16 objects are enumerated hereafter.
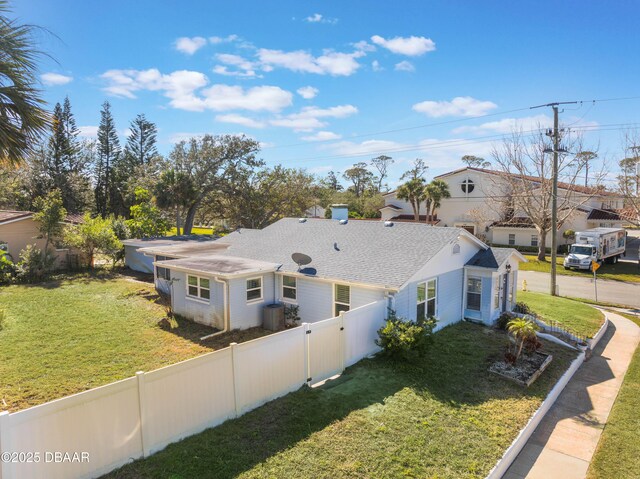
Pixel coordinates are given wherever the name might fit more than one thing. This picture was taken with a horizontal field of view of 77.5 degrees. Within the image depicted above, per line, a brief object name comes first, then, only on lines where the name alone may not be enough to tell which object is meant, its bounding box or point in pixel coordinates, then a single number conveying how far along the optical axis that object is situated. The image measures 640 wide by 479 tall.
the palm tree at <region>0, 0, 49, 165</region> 6.00
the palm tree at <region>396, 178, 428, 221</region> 43.41
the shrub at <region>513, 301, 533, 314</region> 17.03
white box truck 30.47
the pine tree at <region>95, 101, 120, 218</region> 51.84
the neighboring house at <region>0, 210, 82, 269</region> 24.23
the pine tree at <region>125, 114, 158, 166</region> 56.19
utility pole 21.50
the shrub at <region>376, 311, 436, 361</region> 10.30
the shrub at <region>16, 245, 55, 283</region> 21.95
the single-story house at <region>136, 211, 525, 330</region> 12.66
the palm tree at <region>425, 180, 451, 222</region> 42.25
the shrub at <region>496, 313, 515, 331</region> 14.70
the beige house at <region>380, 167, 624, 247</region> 40.41
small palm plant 11.21
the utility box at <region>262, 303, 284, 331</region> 14.11
